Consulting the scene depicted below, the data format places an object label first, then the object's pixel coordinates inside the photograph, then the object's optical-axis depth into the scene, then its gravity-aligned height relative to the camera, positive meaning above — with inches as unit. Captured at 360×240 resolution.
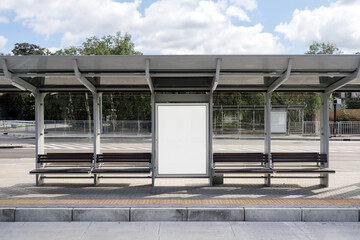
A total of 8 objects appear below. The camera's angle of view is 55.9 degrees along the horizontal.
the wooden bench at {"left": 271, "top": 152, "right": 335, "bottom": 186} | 334.6 -37.4
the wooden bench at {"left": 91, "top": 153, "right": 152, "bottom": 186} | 322.0 -39.3
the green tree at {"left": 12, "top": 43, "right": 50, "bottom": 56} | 2674.7 +602.4
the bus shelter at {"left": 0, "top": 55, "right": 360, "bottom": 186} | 289.4 +38.5
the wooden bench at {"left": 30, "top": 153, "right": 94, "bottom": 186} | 335.3 -37.8
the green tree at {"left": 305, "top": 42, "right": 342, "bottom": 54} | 1395.2 +306.2
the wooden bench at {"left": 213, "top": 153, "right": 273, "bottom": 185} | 318.3 -41.1
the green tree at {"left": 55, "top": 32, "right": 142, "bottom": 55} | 1380.4 +320.1
